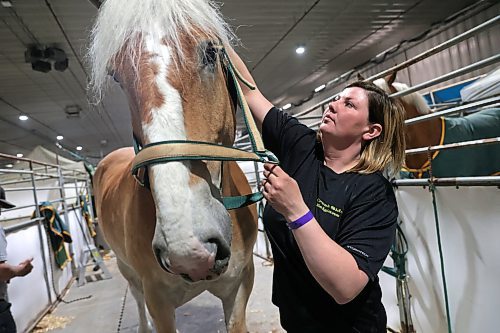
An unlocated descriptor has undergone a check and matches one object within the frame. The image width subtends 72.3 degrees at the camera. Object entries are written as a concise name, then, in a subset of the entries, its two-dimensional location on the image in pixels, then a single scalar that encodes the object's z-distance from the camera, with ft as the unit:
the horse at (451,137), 7.61
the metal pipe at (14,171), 9.33
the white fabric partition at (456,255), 4.81
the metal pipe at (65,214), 16.16
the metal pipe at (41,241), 12.13
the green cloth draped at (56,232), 13.21
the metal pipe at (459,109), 4.99
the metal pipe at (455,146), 4.43
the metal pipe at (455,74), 4.30
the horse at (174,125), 2.50
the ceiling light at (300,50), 25.43
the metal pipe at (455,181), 4.59
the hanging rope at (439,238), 5.59
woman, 2.60
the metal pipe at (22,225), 9.79
